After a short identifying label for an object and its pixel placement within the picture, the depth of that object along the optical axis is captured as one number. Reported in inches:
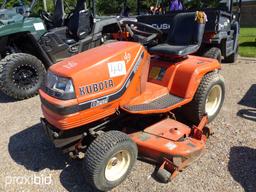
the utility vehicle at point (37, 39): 132.1
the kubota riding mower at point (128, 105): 66.6
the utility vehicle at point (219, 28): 147.4
